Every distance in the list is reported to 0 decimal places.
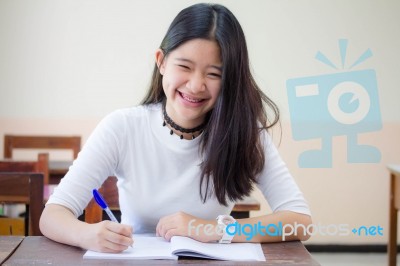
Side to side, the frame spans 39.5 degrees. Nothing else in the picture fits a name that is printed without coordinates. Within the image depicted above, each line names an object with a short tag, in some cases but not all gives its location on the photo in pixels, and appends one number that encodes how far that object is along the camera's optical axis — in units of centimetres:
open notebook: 95
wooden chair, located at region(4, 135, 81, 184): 313
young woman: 113
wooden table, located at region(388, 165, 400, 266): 235
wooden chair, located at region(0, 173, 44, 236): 138
